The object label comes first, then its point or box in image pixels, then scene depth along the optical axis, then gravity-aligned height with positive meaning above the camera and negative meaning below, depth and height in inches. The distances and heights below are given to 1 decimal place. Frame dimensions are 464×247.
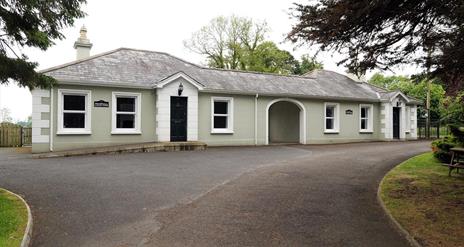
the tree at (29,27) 232.2 +72.2
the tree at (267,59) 1659.7 +344.2
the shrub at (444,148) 450.0 -26.8
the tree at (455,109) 548.1 +30.6
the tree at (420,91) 1401.3 +171.3
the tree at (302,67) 1818.4 +325.0
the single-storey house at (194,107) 606.2 +45.8
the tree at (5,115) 1331.8 +48.1
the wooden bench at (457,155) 354.9 -31.0
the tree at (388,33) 207.3 +66.1
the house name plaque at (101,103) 619.6 +44.1
